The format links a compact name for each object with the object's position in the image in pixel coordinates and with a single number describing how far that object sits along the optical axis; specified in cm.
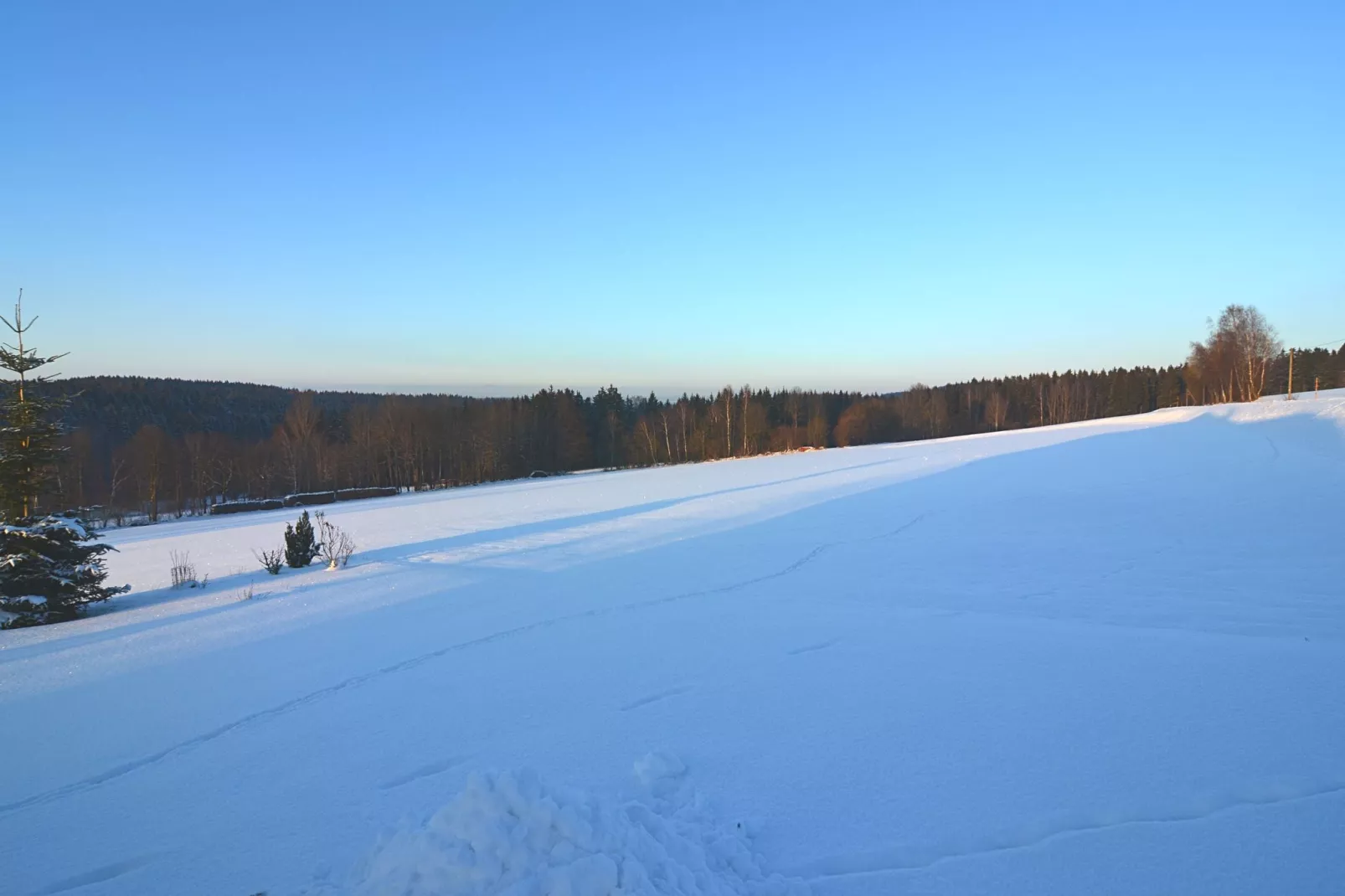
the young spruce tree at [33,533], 876
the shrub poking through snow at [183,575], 1072
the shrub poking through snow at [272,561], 1135
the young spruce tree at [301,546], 1176
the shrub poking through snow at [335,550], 1181
